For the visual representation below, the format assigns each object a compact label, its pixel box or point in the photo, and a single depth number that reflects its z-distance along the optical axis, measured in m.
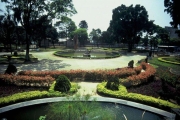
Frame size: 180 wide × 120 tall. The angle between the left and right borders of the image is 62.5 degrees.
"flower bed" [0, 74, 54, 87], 11.15
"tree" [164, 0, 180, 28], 18.55
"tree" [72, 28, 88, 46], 67.64
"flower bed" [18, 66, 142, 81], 12.96
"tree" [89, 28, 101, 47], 84.06
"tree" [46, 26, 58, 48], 62.14
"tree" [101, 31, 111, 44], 73.24
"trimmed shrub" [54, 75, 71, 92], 9.62
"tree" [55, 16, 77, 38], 88.36
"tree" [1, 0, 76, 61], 23.35
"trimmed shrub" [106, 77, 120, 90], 10.31
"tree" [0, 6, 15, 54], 31.38
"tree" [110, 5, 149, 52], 47.38
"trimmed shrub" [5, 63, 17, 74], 13.29
